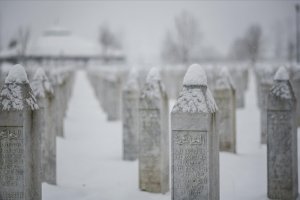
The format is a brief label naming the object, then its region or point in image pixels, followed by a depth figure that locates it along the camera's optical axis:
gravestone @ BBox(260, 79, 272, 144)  14.45
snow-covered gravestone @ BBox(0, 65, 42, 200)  8.06
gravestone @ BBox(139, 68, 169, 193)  10.69
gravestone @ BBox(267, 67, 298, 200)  9.49
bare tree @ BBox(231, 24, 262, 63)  54.44
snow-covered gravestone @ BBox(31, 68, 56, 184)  10.90
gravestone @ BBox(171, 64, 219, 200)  7.92
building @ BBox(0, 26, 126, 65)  95.88
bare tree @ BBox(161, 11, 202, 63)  49.53
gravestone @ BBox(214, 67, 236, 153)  13.89
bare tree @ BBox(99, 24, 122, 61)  92.32
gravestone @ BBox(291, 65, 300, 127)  17.72
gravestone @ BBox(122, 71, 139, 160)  13.95
